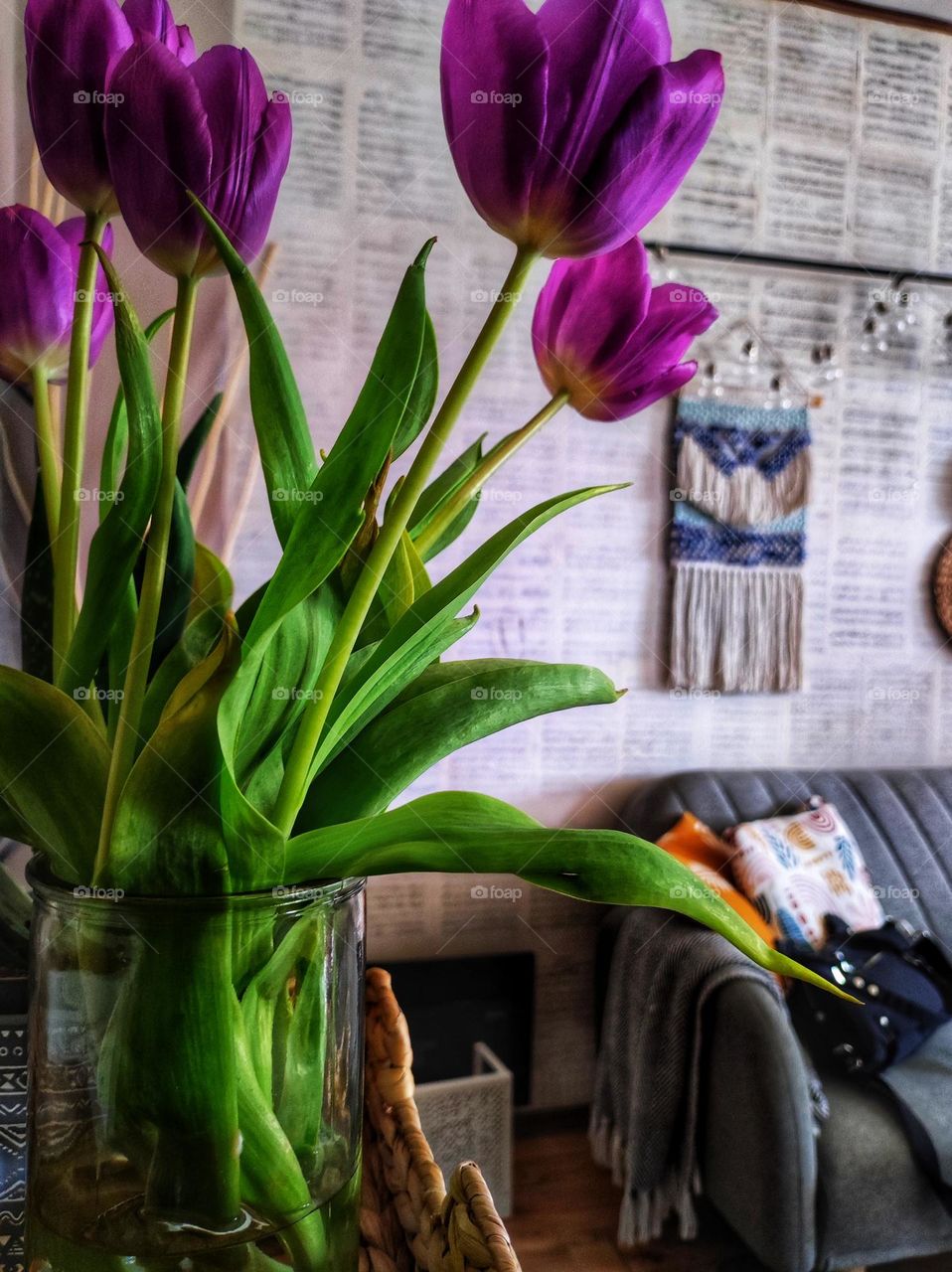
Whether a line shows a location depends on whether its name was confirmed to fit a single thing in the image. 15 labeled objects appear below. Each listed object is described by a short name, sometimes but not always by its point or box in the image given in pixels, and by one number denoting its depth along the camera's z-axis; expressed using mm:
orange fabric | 1971
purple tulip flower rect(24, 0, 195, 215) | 353
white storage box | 1799
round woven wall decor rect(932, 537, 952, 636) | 2564
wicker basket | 392
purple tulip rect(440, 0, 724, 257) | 322
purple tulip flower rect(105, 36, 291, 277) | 328
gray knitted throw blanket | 1660
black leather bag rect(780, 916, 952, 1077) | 1703
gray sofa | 1496
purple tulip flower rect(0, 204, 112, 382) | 418
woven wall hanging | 2344
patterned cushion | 1939
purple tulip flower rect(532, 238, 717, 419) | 398
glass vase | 321
